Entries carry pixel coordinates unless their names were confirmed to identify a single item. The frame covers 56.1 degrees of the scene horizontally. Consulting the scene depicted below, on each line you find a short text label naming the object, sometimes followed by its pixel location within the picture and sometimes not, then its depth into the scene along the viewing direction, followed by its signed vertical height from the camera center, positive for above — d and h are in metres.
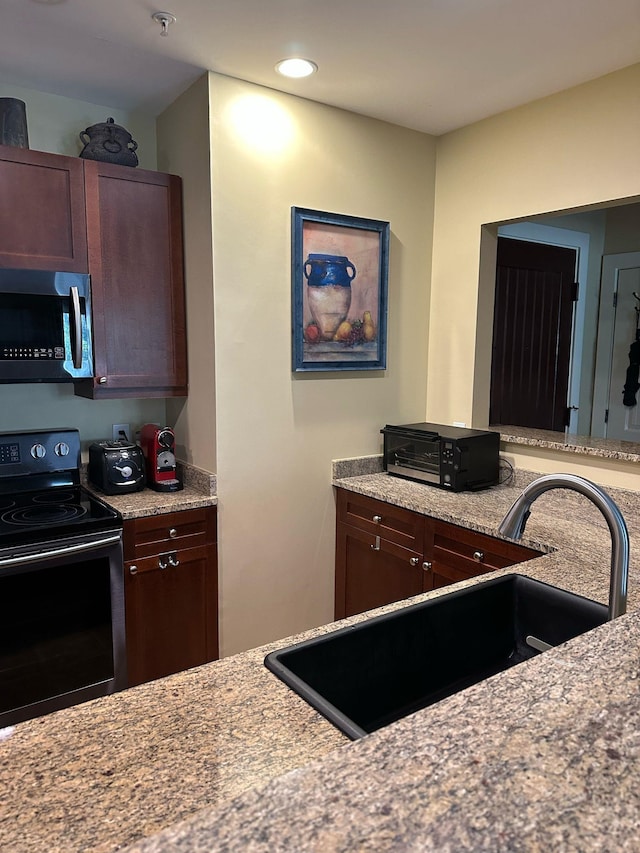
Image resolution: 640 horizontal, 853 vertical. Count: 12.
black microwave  2.17 +0.06
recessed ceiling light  2.17 +1.02
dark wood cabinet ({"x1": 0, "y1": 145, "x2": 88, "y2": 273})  2.17 +0.48
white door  3.79 +0.05
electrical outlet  2.79 -0.40
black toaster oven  2.53 -0.48
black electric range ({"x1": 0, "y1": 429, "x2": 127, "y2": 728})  1.96 -0.89
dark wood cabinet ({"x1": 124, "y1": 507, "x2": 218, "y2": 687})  2.27 -0.97
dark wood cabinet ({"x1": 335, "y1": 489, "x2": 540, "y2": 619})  2.15 -0.82
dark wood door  3.36 +0.08
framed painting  2.59 +0.24
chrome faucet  1.07 -0.31
